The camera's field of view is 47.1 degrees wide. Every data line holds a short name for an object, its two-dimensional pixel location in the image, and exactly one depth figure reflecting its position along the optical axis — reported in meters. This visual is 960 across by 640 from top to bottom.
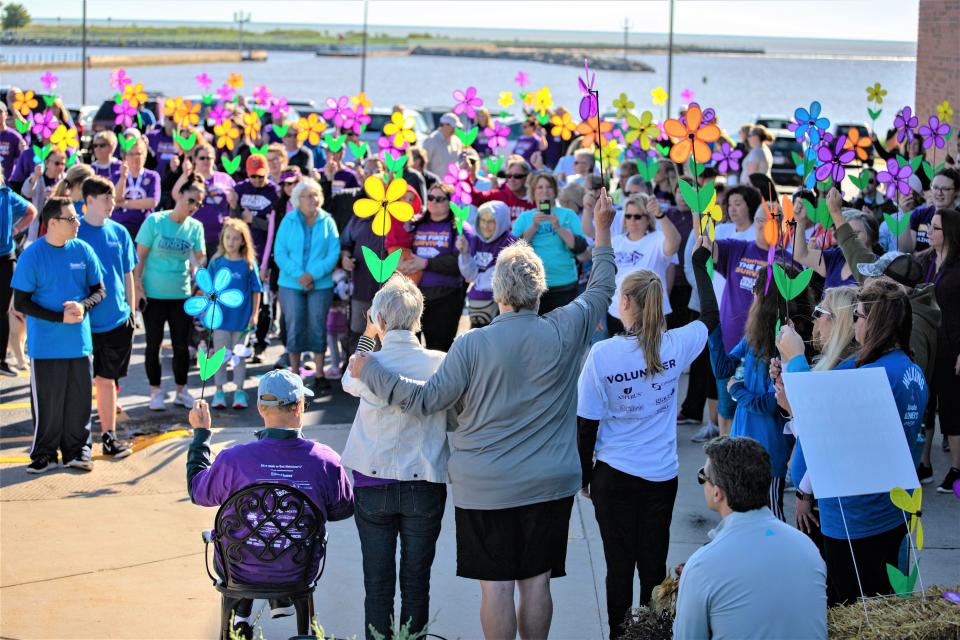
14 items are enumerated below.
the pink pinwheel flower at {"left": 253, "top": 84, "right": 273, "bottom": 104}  18.11
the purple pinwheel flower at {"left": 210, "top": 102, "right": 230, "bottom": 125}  15.26
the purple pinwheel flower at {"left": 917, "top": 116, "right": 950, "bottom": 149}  9.00
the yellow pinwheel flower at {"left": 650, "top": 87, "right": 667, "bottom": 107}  12.96
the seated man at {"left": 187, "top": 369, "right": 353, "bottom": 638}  4.36
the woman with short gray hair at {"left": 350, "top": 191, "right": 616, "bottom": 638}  4.34
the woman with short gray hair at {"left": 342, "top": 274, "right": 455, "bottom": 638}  4.48
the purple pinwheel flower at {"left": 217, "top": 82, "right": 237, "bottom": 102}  17.80
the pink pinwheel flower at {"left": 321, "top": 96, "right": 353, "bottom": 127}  13.26
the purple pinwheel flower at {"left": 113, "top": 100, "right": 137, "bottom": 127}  13.91
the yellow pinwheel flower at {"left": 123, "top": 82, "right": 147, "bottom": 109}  14.45
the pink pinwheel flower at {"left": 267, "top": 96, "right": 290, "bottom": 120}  16.62
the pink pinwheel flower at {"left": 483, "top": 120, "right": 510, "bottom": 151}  14.40
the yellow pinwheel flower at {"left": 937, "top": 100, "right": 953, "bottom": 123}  11.73
